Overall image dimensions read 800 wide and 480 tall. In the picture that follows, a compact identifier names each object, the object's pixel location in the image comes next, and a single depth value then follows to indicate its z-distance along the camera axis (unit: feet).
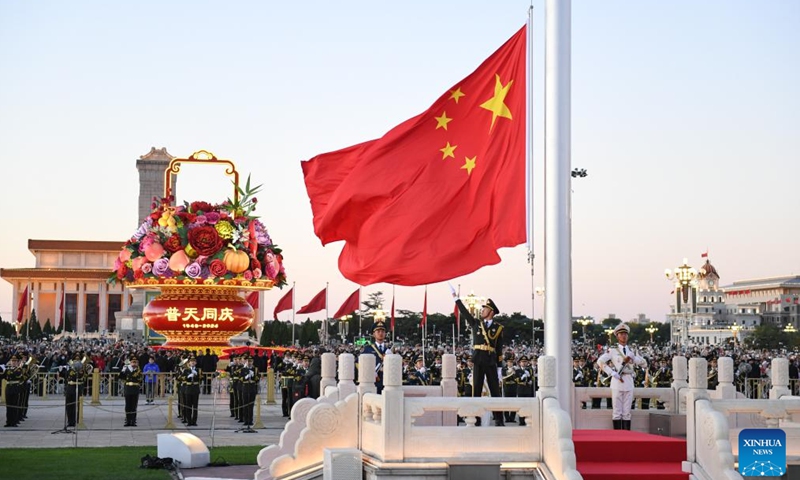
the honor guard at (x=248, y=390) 83.70
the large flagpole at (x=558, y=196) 37.35
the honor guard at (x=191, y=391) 86.07
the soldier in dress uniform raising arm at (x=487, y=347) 46.01
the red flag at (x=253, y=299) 145.56
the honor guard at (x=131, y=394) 85.21
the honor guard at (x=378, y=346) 48.16
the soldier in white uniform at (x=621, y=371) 44.65
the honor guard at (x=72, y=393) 79.87
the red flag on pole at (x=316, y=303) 130.21
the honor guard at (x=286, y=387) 95.25
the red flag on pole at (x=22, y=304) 173.47
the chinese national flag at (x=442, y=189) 39.91
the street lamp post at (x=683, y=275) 167.53
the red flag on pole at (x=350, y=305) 127.65
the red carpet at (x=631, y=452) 36.78
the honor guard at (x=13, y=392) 83.82
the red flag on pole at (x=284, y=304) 150.92
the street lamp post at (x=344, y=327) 281.95
